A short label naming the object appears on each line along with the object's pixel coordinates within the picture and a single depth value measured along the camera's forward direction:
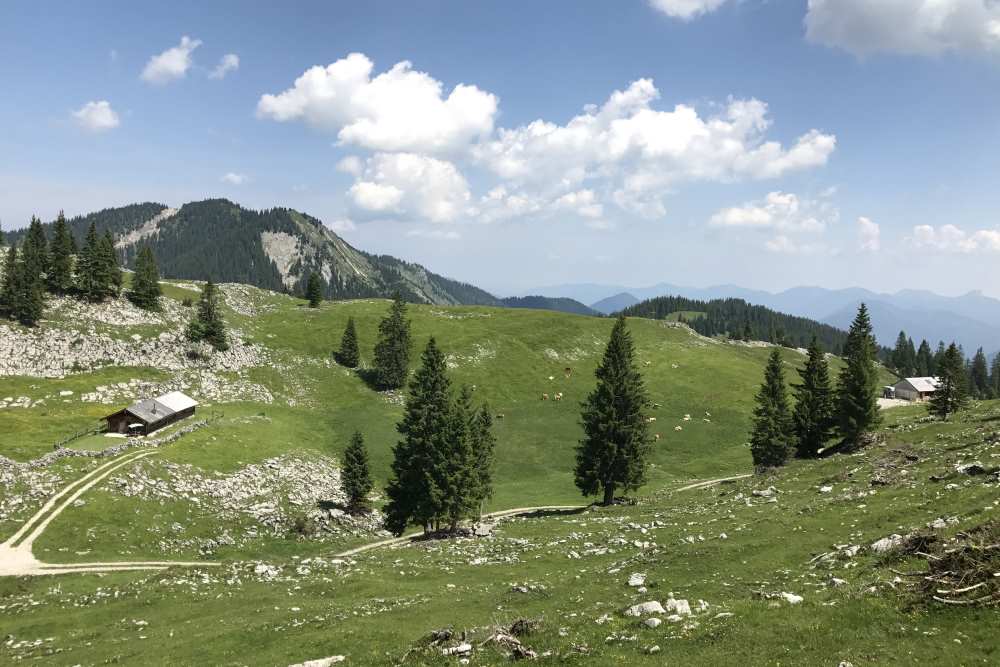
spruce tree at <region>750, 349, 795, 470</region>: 68.56
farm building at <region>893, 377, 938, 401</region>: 152.12
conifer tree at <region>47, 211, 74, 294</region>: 102.00
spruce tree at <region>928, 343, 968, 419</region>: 80.12
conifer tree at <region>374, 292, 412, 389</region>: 114.62
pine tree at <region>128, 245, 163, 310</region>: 109.62
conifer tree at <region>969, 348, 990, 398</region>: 191.38
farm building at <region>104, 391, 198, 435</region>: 72.94
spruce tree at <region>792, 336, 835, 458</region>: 71.94
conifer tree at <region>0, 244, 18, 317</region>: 89.44
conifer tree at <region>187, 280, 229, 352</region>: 107.44
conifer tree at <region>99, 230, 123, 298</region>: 104.31
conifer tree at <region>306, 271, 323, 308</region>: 160.75
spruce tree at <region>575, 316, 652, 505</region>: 60.66
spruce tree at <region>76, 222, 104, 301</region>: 103.38
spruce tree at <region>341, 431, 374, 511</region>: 65.94
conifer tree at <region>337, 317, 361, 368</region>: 121.12
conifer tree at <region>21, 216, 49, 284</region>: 93.56
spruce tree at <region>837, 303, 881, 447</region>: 64.88
